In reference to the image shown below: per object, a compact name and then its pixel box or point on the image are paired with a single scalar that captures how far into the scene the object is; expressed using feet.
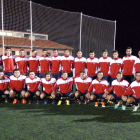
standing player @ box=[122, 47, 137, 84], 15.79
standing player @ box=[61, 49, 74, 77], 17.17
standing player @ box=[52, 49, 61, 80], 17.31
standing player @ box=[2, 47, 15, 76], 17.43
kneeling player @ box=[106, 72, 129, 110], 14.06
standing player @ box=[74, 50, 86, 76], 17.07
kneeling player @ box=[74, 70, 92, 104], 15.53
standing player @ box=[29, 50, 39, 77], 17.52
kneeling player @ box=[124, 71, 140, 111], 12.99
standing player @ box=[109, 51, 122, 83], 16.10
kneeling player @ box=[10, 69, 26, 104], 15.94
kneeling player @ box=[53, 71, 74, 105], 15.57
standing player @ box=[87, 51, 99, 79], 16.90
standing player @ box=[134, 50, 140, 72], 15.58
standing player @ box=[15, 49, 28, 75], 17.43
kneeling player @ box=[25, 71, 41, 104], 15.80
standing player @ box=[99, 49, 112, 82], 16.57
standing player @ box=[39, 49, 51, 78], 17.44
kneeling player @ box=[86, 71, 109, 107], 14.84
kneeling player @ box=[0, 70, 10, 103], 15.78
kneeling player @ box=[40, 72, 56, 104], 15.65
